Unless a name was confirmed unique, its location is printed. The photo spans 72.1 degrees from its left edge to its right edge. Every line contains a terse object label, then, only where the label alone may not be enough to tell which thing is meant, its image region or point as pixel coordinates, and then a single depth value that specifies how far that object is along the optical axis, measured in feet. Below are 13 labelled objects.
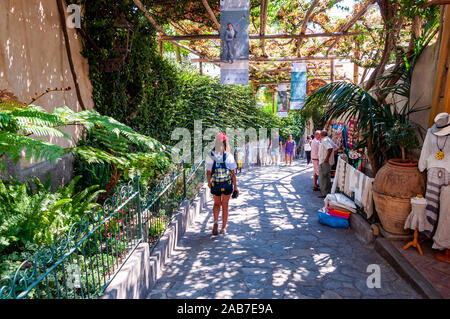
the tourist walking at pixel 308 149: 48.59
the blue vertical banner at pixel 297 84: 35.06
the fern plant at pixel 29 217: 10.61
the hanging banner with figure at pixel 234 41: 21.61
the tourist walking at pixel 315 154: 30.22
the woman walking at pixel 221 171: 18.12
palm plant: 16.69
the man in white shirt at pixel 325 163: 26.53
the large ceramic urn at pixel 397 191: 15.72
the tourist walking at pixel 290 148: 50.01
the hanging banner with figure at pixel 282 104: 51.07
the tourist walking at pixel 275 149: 52.60
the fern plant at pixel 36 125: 9.94
